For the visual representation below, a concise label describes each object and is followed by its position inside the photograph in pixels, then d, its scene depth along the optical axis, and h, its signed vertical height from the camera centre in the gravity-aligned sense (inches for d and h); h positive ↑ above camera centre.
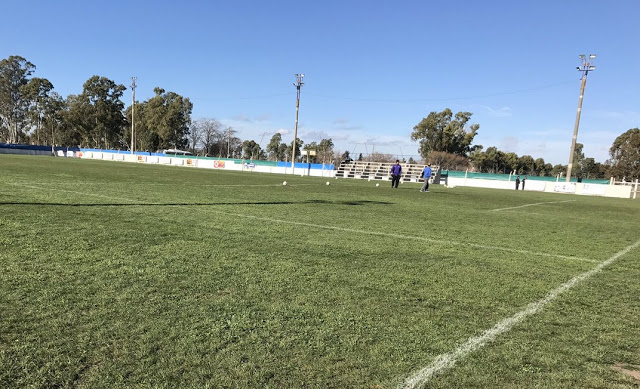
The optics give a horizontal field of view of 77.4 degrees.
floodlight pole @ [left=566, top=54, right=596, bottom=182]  1481.3 +299.5
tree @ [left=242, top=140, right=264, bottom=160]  5231.3 +121.7
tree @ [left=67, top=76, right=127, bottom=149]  3516.2 +325.1
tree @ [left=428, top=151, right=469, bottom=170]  3176.7 +94.0
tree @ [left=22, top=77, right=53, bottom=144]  3516.2 +404.2
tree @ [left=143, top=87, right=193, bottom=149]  3654.0 +335.0
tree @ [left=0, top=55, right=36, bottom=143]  3474.4 +403.5
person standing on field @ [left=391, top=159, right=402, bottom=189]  994.1 -10.4
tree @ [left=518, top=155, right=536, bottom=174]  4313.5 +149.7
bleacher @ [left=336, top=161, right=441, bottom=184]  1860.7 -21.1
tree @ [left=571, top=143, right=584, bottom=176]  4080.2 +306.7
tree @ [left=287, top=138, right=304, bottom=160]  4573.1 +150.5
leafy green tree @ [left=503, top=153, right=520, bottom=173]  4062.5 +148.9
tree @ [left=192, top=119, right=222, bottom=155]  3902.6 +194.6
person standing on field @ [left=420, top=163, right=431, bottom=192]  936.3 -10.6
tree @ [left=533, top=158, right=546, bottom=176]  4519.4 +140.9
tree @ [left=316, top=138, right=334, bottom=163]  3440.0 +88.5
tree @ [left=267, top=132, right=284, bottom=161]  5449.8 +193.1
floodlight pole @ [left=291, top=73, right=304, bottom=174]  1932.8 +312.5
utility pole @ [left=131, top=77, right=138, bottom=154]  2662.4 +417.7
